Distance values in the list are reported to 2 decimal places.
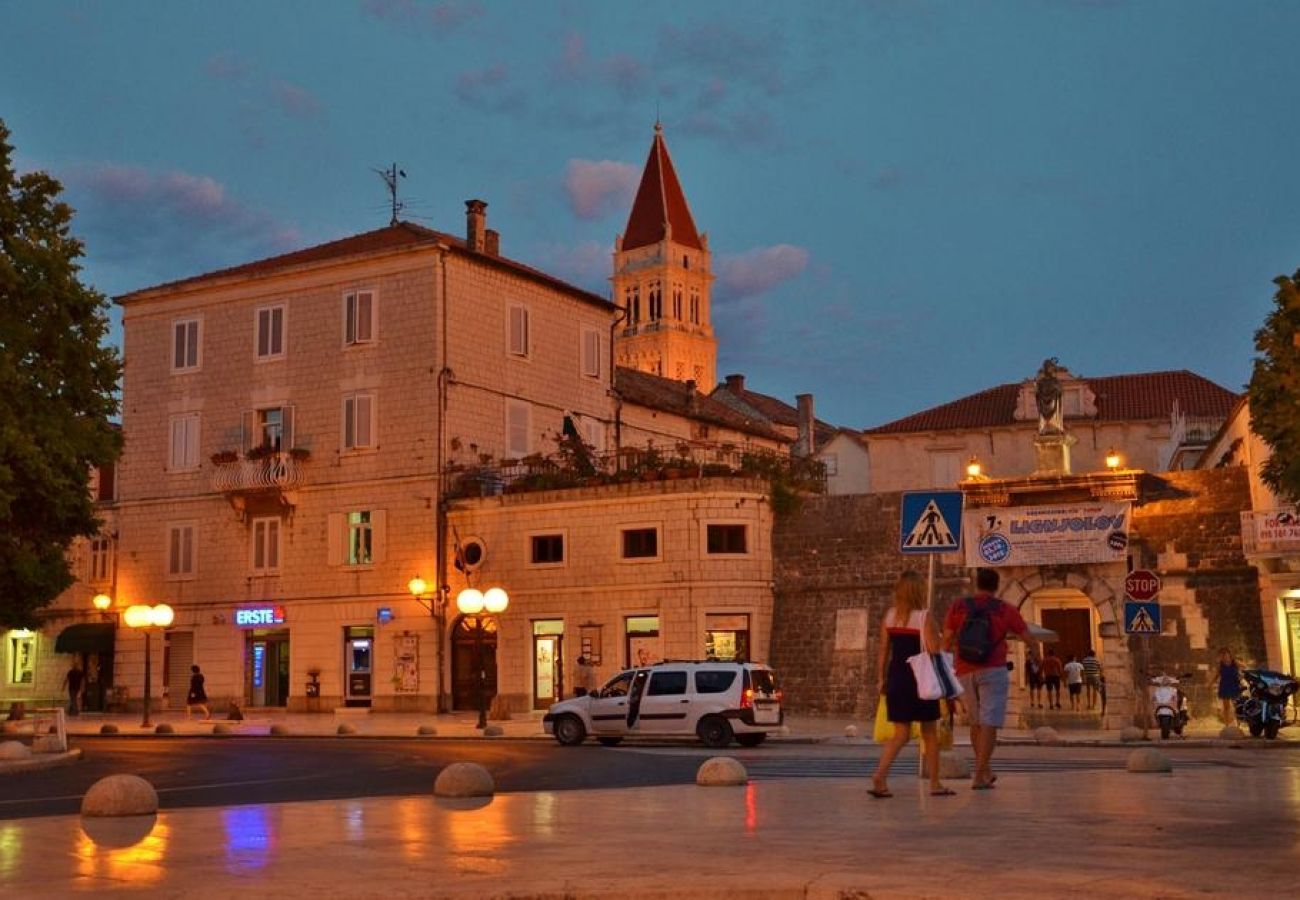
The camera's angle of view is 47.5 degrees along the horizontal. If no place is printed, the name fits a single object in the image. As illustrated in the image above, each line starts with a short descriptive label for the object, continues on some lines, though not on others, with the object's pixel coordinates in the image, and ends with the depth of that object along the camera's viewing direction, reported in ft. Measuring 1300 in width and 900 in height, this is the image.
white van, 85.51
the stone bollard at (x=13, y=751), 73.92
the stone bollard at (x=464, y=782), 46.39
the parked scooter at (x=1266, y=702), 82.38
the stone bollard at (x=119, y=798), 42.52
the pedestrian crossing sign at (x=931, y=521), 47.60
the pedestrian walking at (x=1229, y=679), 87.86
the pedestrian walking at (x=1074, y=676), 120.16
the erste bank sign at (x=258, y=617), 145.59
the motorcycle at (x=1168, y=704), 85.66
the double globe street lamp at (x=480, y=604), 102.75
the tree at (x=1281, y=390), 57.47
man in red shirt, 41.14
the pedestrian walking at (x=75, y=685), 147.84
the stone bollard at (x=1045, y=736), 85.05
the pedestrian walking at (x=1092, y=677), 124.98
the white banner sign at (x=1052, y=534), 104.73
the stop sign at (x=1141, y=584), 79.97
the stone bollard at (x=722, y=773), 49.44
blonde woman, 39.65
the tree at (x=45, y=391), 86.12
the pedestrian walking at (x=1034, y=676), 124.88
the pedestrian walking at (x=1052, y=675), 123.13
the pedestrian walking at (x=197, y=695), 129.80
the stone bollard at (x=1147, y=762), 52.35
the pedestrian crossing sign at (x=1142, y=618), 79.71
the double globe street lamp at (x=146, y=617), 120.78
